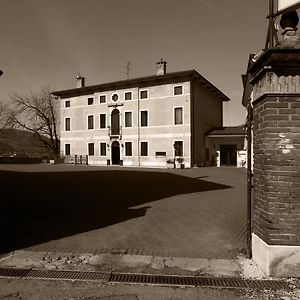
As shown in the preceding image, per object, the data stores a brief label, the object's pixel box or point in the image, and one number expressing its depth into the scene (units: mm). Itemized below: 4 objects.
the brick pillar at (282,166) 4113
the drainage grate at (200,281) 3941
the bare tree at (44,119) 46047
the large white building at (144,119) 30078
